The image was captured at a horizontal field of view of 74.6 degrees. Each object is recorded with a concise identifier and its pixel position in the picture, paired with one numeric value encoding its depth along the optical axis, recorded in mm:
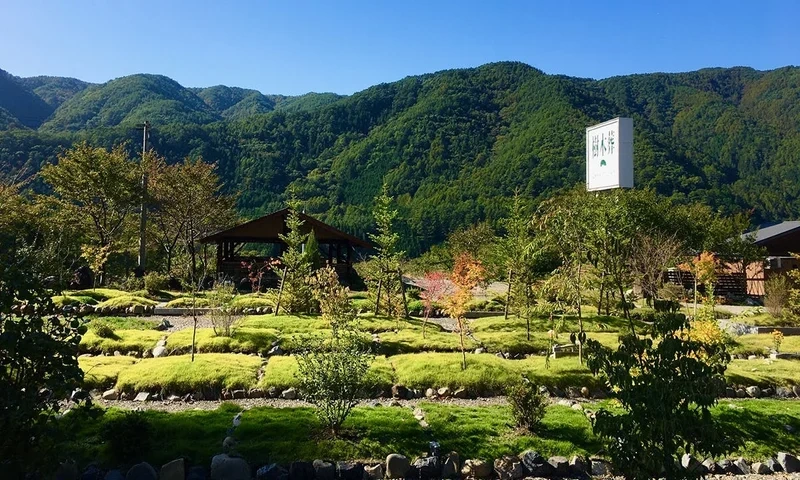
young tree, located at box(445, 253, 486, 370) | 11172
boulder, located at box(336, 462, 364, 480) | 6309
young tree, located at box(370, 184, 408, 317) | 17016
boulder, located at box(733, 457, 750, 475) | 6699
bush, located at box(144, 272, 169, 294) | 23203
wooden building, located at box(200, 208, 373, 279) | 27703
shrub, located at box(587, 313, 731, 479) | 4266
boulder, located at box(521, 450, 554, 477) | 6504
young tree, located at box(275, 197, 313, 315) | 17547
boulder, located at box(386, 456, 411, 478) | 6371
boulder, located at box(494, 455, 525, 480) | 6445
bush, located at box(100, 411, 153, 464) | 6434
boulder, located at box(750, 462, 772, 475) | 6684
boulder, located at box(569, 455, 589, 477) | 6547
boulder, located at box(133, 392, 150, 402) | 8875
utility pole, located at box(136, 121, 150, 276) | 27438
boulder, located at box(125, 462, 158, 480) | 6078
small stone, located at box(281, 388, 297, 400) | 9102
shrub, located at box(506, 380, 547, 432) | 7273
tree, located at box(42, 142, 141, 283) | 26766
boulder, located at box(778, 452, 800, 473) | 6766
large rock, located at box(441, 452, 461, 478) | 6418
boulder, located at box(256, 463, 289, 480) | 6211
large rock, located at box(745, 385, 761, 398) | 9547
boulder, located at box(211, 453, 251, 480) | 6172
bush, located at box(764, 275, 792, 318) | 18297
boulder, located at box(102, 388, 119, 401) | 8985
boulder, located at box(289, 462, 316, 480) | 6273
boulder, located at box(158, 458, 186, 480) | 6129
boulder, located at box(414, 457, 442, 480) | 6402
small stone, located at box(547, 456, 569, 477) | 6535
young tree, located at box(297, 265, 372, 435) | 7098
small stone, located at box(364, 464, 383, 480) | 6312
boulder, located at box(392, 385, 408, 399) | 9234
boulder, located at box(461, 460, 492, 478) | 6438
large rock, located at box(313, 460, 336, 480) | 6270
